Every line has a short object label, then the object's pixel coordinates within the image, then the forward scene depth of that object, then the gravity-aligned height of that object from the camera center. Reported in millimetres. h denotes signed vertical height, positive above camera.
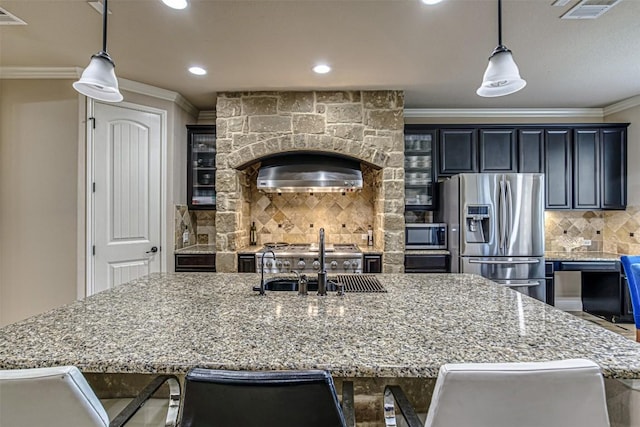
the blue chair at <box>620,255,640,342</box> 1985 -415
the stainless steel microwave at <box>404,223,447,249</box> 3875 -225
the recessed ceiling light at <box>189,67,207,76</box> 3103 +1408
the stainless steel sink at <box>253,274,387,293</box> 1996 -419
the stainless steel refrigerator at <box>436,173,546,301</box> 3516 -99
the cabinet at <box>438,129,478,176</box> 4082 +819
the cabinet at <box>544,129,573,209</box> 4035 +684
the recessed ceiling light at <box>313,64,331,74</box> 3025 +1390
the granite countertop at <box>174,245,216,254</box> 3756 -383
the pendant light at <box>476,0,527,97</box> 1718 +768
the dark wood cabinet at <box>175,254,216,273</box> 3738 -507
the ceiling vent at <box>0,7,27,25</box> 2260 +1406
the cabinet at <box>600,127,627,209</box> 4023 +632
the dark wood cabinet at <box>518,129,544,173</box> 4039 +820
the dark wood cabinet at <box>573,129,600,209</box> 4038 +598
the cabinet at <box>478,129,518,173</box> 4055 +846
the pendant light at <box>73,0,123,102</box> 1724 +742
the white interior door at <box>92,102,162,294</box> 3256 +237
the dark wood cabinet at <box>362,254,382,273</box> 3686 -515
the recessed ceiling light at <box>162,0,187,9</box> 2090 +1379
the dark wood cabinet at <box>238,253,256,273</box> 3674 -511
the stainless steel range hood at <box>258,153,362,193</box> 3764 +504
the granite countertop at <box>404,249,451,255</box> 3738 -400
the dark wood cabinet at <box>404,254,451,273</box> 3732 -524
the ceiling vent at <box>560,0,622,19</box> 2105 +1372
